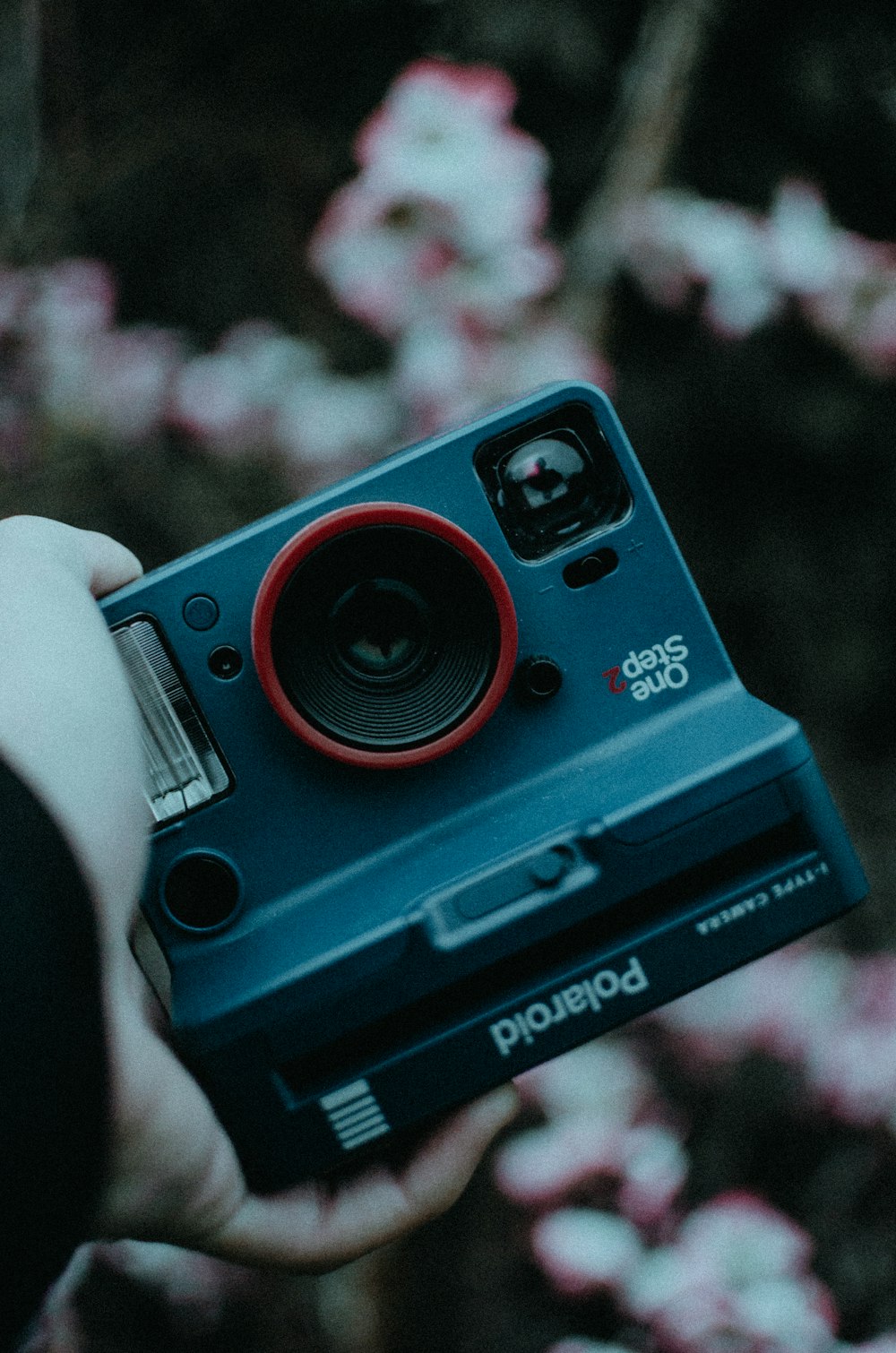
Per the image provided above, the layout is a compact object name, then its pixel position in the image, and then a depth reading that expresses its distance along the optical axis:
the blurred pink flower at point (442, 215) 0.48
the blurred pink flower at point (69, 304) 0.52
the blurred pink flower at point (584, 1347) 0.48
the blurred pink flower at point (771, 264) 0.52
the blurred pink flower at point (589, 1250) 0.48
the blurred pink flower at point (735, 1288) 0.45
